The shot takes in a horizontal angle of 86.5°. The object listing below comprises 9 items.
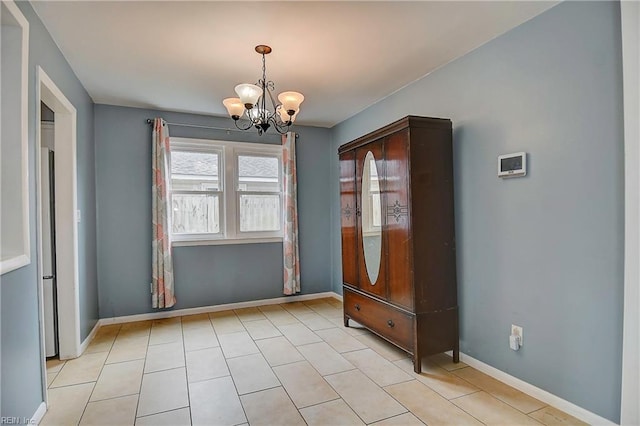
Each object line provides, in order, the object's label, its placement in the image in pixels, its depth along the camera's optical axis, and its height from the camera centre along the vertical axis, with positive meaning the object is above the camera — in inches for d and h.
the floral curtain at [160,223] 156.8 -5.4
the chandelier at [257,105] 96.0 +32.0
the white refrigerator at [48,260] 113.3 -16.0
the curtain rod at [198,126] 161.4 +42.4
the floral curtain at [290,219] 181.6 -5.3
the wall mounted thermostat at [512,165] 90.6 +11.3
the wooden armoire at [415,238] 105.5 -9.9
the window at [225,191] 169.2 +10.1
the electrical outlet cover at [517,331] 92.5 -34.6
